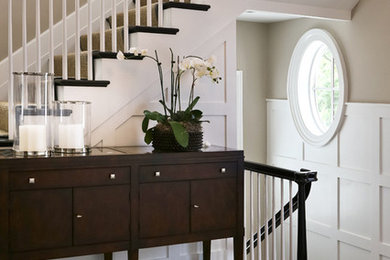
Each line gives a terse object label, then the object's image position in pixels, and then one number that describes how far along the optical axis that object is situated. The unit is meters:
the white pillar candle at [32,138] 2.60
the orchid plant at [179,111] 2.85
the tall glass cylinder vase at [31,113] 2.61
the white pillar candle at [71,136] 2.73
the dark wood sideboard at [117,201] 2.52
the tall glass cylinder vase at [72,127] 2.73
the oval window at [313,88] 4.93
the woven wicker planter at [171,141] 2.89
